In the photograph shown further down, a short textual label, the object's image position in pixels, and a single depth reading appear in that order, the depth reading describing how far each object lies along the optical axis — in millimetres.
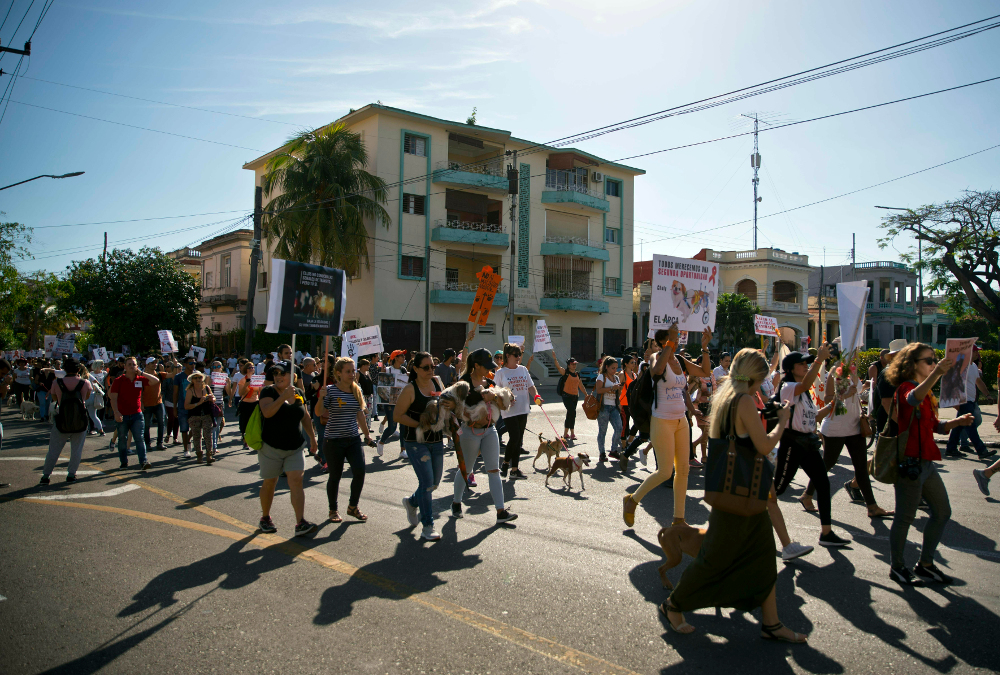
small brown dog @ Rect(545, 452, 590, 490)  8234
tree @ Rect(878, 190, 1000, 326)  26188
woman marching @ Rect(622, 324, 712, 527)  6078
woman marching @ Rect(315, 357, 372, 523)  6742
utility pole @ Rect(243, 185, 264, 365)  24156
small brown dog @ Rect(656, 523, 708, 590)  4109
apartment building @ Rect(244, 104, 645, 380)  34188
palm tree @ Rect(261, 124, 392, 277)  29328
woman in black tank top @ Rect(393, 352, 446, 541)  6051
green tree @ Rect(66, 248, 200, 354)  35062
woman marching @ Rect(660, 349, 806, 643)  3742
